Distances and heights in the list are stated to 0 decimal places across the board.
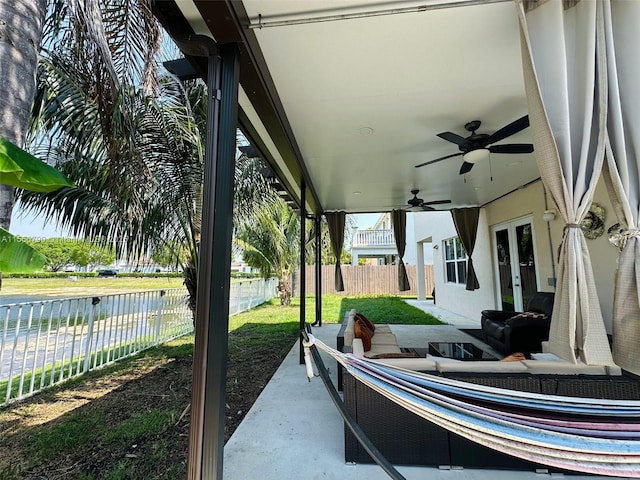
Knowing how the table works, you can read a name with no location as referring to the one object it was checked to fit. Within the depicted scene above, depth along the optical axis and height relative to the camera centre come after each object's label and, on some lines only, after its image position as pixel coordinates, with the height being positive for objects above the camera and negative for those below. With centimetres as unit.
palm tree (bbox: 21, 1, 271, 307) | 266 +158
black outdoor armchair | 407 -73
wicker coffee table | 376 -98
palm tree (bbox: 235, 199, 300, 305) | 957 +105
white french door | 566 +30
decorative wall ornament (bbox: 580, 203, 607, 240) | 389 +74
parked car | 1460 +26
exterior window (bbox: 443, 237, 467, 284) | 837 +50
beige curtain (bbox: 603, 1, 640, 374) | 141 +58
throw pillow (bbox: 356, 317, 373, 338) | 428 -68
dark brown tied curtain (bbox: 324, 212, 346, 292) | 766 +116
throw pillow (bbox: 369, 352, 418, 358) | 256 -67
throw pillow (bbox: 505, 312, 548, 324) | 424 -56
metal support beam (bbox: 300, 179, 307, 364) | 437 +26
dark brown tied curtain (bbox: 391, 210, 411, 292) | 753 +105
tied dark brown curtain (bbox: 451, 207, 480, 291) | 712 +129
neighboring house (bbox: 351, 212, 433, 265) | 1730 +200
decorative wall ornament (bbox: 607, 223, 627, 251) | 361 +52
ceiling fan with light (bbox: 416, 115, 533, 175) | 297 +149
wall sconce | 471 +99
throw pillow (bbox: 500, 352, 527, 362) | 230 -63
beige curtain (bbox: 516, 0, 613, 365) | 145 +76
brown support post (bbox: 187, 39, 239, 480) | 145 +1
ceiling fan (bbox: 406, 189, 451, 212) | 598 +159
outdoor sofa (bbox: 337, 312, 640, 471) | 200 -92
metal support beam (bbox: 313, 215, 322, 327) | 723 -9
